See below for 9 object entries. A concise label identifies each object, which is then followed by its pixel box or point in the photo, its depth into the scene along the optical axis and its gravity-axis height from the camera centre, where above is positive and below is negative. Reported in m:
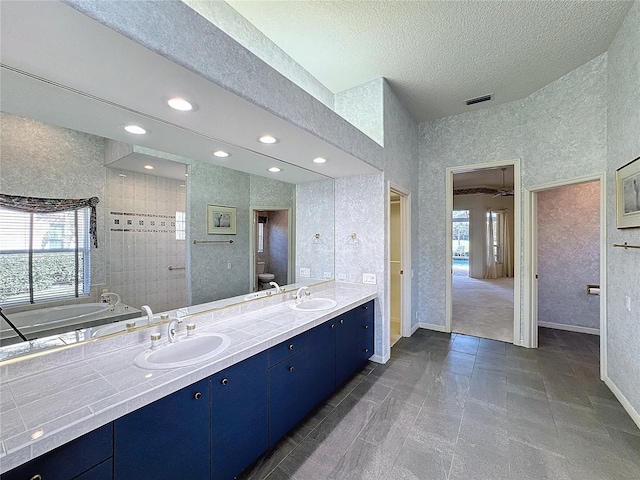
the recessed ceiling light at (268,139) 2.02 +0.75
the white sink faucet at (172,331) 1.69 -0.56
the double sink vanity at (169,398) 0.98 -0.71
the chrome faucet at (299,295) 2.80 -0.56
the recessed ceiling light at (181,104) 1.45 +0.74
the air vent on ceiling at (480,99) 3.57 +1.85
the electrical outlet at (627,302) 2.33 -0.54
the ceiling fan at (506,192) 7.87 +1.36
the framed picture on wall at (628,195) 2.19 +0.38
